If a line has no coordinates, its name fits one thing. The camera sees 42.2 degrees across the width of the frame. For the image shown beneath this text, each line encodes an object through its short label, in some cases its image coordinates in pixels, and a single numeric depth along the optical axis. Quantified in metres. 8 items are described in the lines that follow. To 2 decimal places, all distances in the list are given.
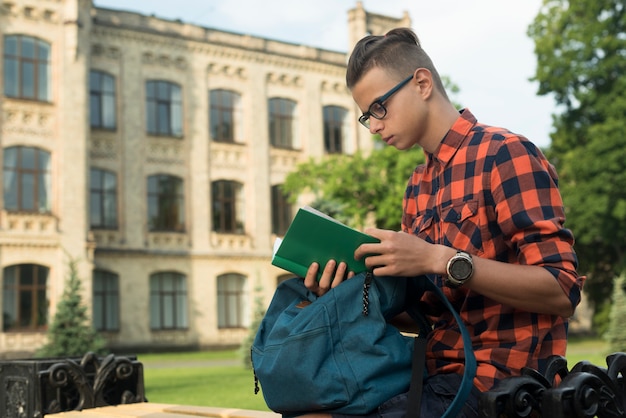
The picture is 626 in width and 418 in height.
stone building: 26.97
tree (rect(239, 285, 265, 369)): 19.47
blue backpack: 2.38
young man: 2.41
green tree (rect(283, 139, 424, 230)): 28.34
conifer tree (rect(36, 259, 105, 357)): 19.47
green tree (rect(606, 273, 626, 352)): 20.68
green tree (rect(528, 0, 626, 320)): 29.28
